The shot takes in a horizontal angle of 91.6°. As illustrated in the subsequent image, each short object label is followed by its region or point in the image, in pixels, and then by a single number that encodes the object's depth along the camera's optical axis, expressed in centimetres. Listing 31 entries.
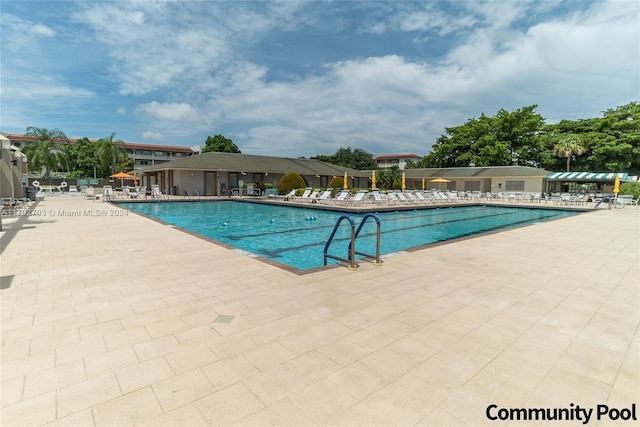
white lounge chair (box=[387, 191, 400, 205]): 2080
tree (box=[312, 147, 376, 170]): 5769
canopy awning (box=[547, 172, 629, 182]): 3024
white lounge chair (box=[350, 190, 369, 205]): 1909
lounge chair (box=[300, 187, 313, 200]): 2236
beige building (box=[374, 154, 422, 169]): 7838
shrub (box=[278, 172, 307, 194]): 2588
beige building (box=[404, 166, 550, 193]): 3153
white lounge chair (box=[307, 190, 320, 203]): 2112
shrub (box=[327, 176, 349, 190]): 2928
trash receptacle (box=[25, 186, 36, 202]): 2055
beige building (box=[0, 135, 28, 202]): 895
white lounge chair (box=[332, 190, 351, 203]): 2001
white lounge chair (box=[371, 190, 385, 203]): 2015
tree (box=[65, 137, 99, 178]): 4753
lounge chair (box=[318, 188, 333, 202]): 2113
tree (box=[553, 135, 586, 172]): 3388
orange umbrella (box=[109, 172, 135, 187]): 2884
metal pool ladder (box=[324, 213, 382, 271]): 523
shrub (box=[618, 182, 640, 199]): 2480
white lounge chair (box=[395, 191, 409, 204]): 2133
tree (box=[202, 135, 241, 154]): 5467
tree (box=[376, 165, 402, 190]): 3300
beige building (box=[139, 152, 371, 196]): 2769
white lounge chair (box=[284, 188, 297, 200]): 2342
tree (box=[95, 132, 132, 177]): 4088
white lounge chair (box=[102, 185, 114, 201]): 2281
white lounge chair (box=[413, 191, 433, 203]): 2273
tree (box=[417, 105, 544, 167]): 3769
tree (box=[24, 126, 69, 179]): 3771
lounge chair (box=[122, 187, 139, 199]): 2420
